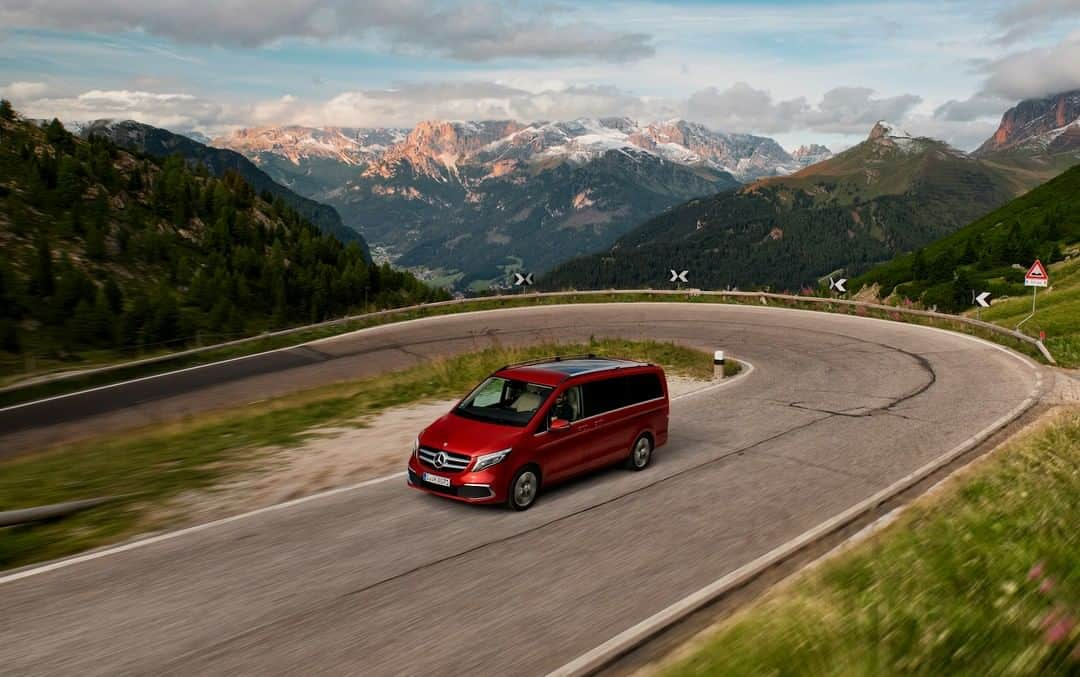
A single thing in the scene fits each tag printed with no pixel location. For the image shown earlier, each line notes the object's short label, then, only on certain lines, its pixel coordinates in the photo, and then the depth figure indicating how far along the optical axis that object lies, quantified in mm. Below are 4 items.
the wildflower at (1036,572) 6559
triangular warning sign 28859
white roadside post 21531
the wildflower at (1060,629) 5363
